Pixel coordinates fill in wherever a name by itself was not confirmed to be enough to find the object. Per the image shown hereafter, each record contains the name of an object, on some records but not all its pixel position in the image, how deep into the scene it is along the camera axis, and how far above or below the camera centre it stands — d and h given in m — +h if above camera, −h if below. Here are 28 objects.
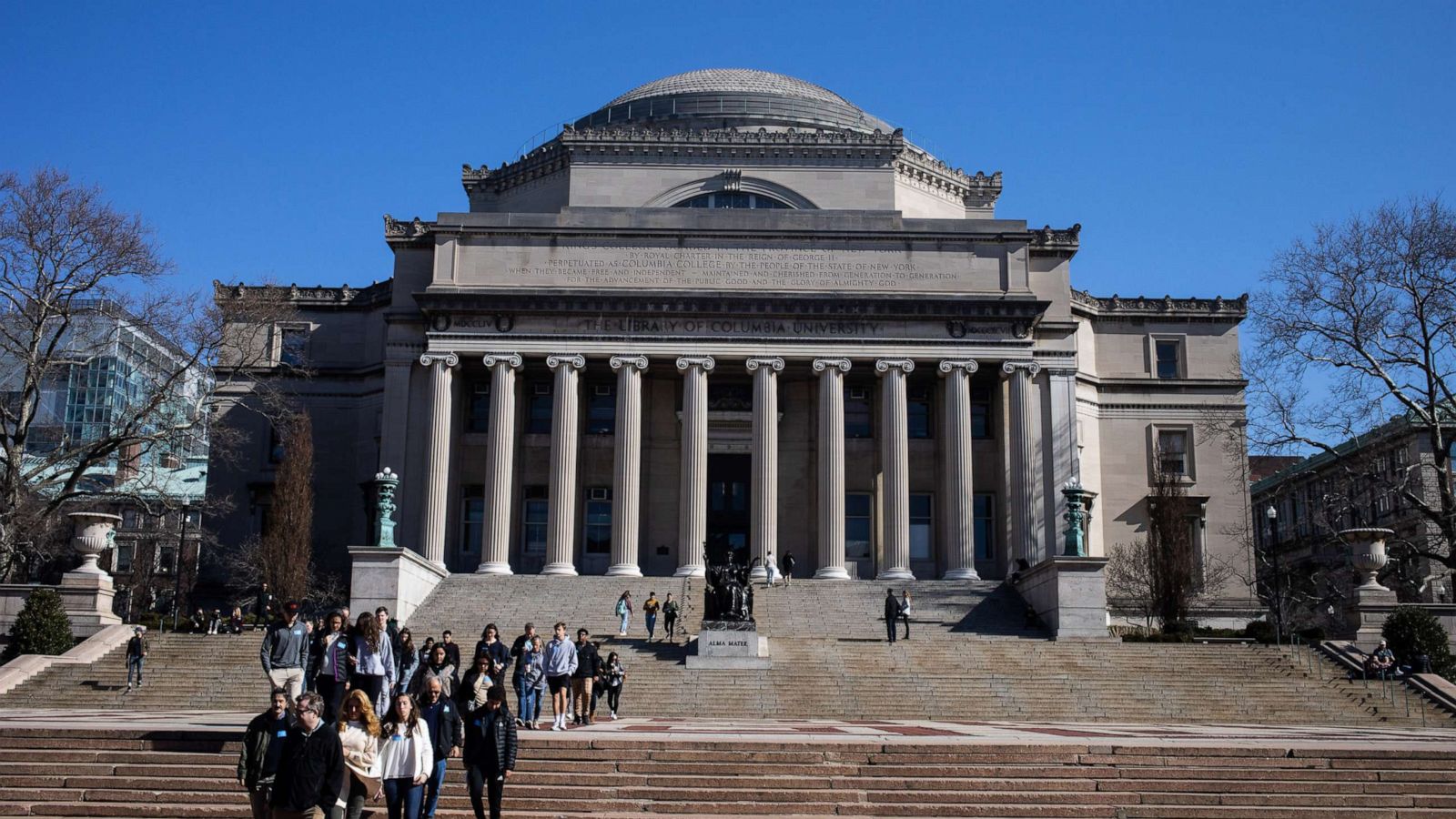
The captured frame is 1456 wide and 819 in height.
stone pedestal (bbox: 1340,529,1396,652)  35.69 +0.35
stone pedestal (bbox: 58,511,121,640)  35.00 +0.36
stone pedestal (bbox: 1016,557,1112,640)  38.88 +0.24
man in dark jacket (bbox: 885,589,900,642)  37.47 -0.13
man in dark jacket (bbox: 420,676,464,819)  14.79 -1.25
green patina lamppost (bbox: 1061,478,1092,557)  40.09 +2.40
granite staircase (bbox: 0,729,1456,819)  17.11 -2.11
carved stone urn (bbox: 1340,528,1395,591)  37.25 +1.47
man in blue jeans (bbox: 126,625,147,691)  30.20 -1.09
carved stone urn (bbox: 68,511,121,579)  36.09 +1.58
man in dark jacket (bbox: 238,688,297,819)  13.21 -1.33
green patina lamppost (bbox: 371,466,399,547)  40.31 +2.43
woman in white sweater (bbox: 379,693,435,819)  13.69 -1.47
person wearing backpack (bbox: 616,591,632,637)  37.72 -0.16
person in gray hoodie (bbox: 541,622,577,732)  23.09 -1.00
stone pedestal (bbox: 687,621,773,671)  32.69 -0.97
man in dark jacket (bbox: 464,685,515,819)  15.00 -1.53
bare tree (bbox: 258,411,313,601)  46.72 +2.55
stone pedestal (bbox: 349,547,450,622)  39.81 +0.61
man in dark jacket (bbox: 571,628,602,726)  24.22 -1.24
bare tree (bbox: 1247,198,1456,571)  39.56 +7.51
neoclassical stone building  50.19 +7.33
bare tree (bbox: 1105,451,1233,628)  45.53 +1.45
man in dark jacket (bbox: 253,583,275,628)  40.81 -0.22
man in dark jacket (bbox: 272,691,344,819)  12.62 -1.44
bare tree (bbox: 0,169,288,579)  39.09 +7.04
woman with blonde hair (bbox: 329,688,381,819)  13.48 -1.35
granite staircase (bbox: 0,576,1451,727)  29.92 -1.66
